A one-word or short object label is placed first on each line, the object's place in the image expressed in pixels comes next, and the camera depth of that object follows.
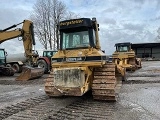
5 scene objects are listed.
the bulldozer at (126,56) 10.38
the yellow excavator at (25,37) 9.37
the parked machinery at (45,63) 9.92
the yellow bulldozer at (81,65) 3.79
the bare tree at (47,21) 22.35
